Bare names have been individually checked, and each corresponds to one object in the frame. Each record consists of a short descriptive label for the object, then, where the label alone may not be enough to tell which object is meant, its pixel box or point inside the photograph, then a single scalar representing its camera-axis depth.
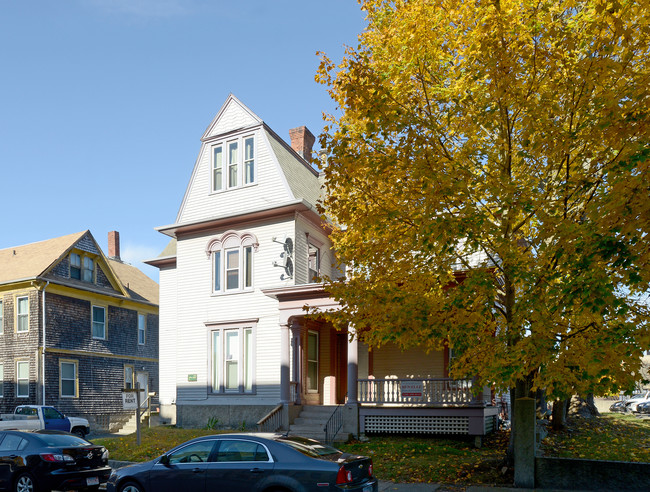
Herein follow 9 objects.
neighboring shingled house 30.02
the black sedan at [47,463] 11.88
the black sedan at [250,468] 9.00
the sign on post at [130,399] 16.79
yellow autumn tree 8.55
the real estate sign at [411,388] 19.20
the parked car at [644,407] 34.94
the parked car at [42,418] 22.45
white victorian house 20.17
